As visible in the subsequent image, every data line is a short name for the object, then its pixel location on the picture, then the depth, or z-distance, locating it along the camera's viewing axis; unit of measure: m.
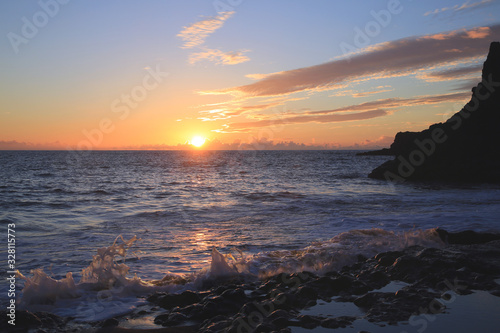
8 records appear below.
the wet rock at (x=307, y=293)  5.64
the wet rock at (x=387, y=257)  7.37
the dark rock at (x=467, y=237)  9.16
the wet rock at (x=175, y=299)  5.60
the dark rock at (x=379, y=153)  137.71
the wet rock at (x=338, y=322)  4.61
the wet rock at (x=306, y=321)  4.65
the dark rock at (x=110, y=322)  4.84
